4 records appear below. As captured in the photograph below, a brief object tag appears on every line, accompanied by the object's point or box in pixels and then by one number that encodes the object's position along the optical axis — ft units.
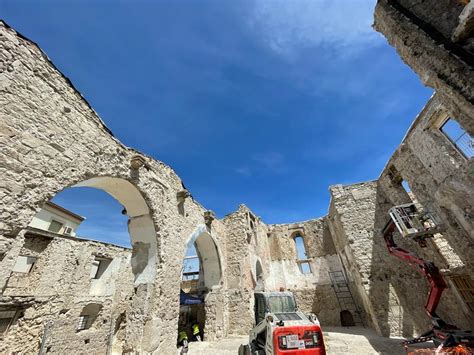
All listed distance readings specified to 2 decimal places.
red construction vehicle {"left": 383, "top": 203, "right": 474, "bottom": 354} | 13.43
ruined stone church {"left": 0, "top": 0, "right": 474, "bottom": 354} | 8.11
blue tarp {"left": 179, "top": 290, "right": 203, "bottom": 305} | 26.78
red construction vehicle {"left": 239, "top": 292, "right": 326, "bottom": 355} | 12.07
